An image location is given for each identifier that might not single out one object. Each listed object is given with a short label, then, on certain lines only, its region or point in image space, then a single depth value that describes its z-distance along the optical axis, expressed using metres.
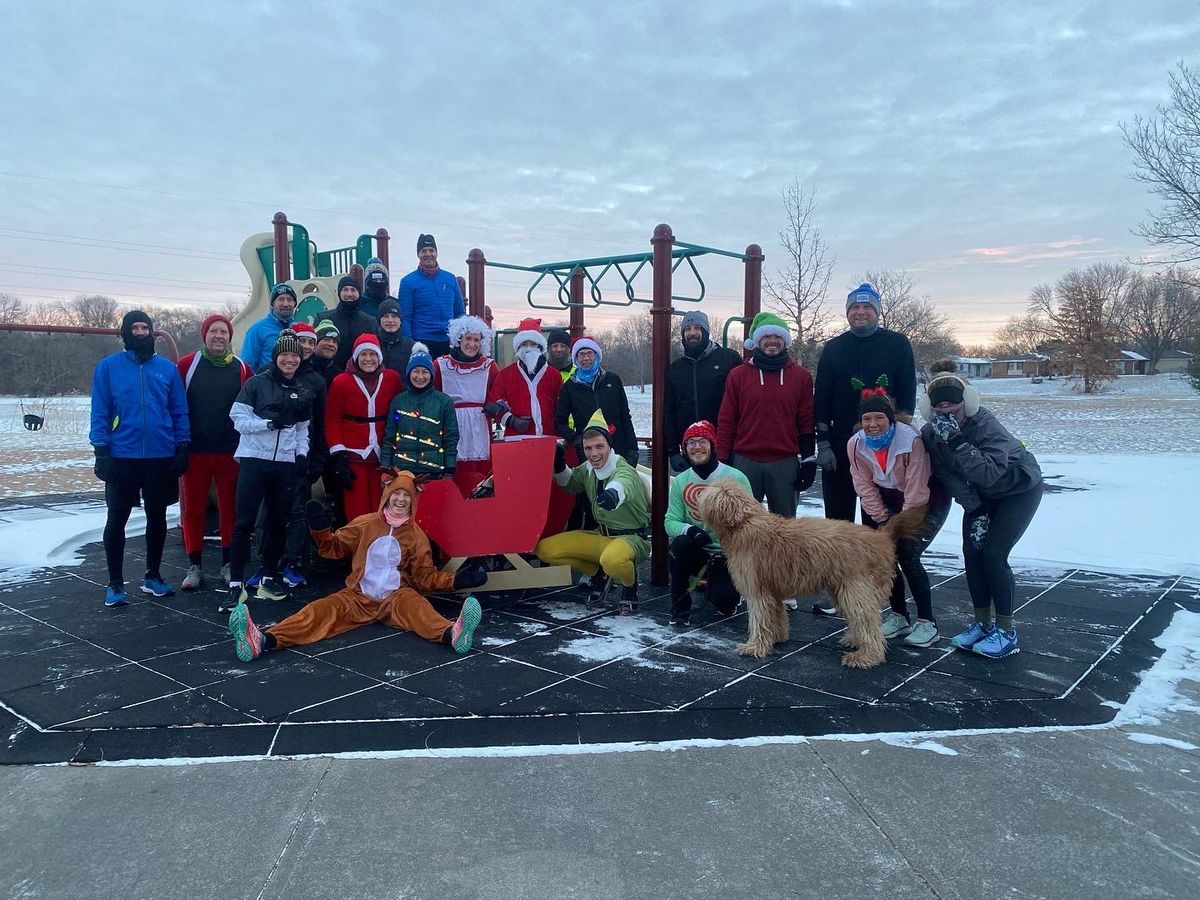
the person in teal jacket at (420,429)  5.42
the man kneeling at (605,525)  5.19
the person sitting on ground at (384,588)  4.36
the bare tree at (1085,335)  53.59
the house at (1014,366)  102.25
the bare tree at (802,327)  16.03
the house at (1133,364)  85.01
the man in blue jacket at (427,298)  7.11
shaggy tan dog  4.16
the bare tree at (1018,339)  92.49
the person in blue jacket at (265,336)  6.24
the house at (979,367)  104.75
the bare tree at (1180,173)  16.23
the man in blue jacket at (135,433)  5.15
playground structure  5.59
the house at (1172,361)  83.74
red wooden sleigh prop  5.25
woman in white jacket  5.11
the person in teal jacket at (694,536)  4.78
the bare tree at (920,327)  36.22
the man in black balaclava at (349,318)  6.48
